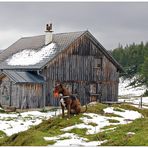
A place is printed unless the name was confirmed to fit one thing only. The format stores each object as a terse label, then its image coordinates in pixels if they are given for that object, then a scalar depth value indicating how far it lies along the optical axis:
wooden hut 35.28
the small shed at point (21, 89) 33.66
